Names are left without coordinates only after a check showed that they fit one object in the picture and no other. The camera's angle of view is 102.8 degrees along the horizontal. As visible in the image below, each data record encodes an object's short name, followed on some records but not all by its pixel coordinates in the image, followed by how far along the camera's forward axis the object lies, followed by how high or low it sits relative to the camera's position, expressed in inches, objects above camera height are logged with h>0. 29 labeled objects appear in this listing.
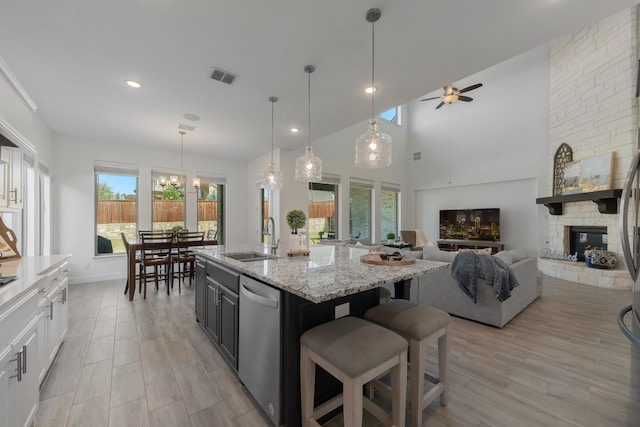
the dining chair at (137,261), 162.2 -29.8
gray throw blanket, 106.8 -26.0
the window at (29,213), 134.1 +0.8
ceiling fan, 221.1 +103.5
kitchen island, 56.7 -24.1
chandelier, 187.0 +24.5
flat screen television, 262.5 -12.0
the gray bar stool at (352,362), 46.5 -28.6
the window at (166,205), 218.4 +7.8
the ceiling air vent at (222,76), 104.1 +58.2
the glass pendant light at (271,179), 139.6 +19.5
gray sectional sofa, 111.9 -39.1
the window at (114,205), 198.5 +7.2
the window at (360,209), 288.2 +5.1
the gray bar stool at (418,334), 58.4 -28.7
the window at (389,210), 319.1 +4.4
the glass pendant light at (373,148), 97.8 +25.7
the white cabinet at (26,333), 47.8 -27.6
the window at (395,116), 332.5 +127.9
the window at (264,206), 239.0 +7.4
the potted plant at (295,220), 101.3 -2.5
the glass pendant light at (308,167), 123.1 +22.8
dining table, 149.8 -29.9
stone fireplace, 172.2 +73.9
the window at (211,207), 243.3 +6.9
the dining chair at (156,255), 157.8 -26.9
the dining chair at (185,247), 172.9 -22.7
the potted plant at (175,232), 170.7 -12.5
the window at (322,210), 257.5 +3.6
